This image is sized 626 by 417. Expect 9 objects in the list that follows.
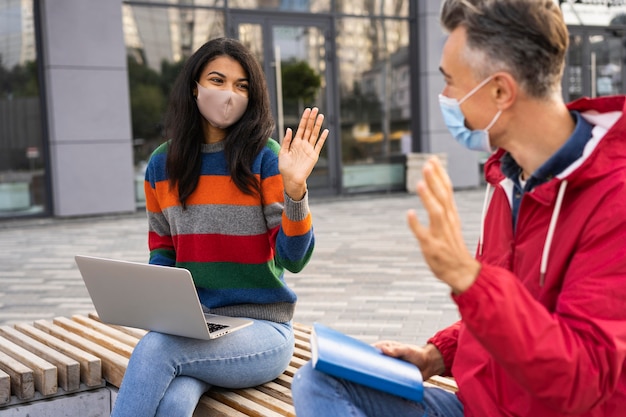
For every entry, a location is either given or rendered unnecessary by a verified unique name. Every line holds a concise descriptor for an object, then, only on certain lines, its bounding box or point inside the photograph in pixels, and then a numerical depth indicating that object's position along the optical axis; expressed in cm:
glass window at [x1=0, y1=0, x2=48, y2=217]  1157
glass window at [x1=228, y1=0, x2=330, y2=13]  1332
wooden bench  297
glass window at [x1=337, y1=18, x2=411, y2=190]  1452
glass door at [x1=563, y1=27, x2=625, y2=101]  1722
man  157
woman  285
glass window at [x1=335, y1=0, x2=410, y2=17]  1442
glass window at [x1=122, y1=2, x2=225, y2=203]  1236
